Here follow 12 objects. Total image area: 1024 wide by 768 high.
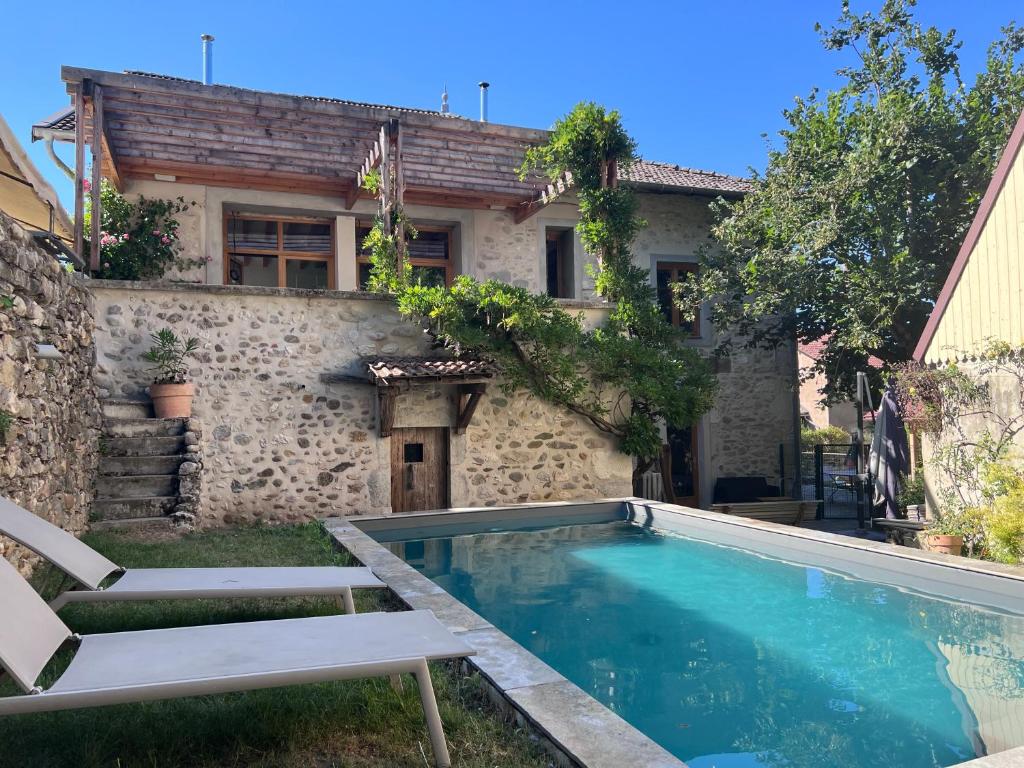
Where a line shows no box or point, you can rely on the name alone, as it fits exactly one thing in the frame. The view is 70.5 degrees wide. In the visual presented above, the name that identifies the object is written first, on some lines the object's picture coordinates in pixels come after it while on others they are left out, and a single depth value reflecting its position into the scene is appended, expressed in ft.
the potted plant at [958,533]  23.27
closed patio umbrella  28.86
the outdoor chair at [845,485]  39.37
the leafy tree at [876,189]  33.32
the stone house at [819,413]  81.86
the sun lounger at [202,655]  6.41
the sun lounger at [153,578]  9.96
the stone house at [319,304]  26.40
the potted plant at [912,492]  31.50
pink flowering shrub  29.04
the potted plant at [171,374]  24.59
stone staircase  20.66
